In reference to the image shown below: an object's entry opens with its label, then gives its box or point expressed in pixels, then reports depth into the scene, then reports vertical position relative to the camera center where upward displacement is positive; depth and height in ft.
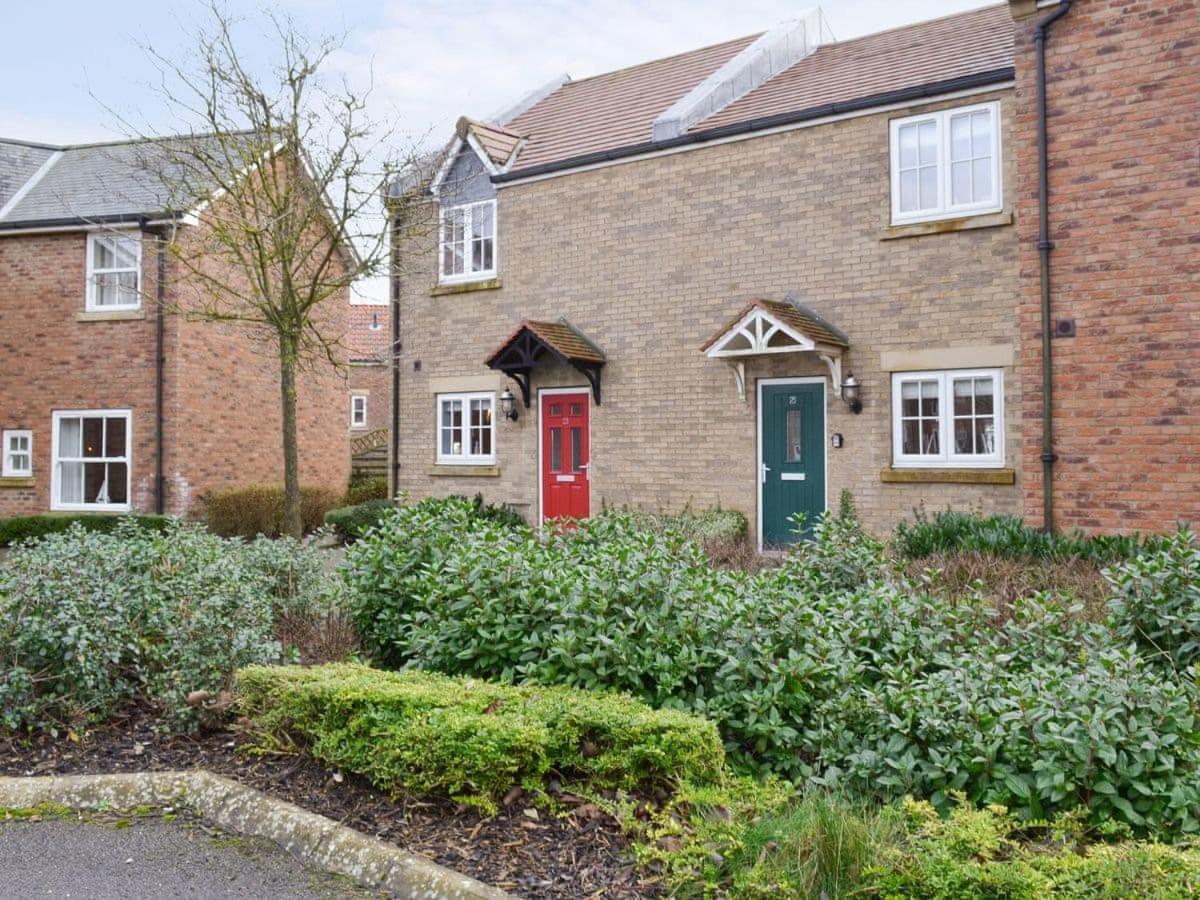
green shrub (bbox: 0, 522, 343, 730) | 18.08 -2.96
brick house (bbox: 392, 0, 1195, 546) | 40.29 +8.37
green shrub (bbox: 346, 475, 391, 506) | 71.97 -1.46
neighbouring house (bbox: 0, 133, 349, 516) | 61.72 +6.46
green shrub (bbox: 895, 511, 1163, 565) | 29.35 -2.16
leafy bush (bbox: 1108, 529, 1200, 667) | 17.37 -2.32
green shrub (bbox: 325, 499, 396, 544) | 57.26 -2.62
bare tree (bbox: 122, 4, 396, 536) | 42.83 +11.74
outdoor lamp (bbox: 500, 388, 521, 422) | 53.31 +3.36
